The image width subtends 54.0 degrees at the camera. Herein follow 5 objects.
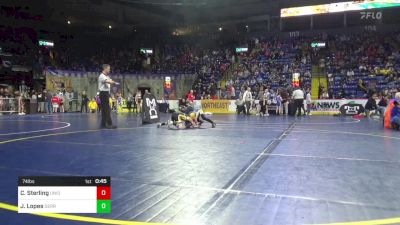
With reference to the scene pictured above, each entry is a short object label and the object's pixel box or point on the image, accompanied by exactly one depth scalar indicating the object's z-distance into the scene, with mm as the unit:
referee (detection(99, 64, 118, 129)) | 10680
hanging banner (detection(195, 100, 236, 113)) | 25766
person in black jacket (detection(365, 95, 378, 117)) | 18266
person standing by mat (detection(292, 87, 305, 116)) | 19802
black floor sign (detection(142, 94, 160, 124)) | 13688
